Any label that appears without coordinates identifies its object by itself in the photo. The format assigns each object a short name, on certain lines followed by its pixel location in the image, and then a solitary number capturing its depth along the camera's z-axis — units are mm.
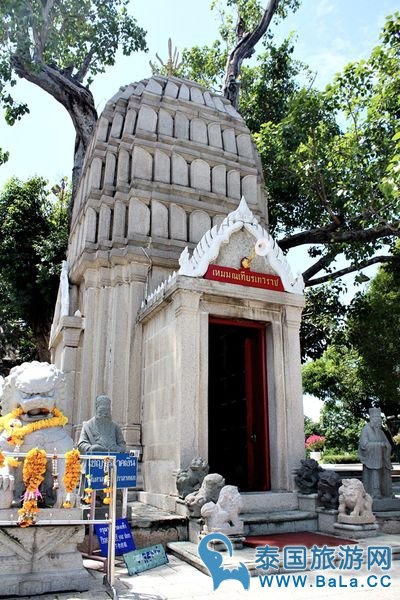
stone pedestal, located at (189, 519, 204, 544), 6625
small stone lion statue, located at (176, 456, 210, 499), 7222
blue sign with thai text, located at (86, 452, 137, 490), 5672
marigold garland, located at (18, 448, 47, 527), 4527
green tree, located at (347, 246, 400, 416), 18016
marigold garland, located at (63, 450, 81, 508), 4871
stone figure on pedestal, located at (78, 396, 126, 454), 7223
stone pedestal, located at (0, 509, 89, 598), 4566
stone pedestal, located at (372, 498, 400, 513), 8922
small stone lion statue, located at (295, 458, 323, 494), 8047
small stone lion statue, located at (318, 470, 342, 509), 7551
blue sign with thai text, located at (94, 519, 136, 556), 5821
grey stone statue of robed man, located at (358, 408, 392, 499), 9352
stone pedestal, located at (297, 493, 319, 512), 7773
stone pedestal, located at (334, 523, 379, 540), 6898
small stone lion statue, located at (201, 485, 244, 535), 6352
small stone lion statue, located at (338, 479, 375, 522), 7129
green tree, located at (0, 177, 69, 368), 17234
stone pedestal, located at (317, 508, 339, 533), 7316
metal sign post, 4590
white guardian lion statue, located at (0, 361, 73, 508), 5090
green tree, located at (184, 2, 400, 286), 13531
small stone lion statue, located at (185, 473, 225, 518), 6766
